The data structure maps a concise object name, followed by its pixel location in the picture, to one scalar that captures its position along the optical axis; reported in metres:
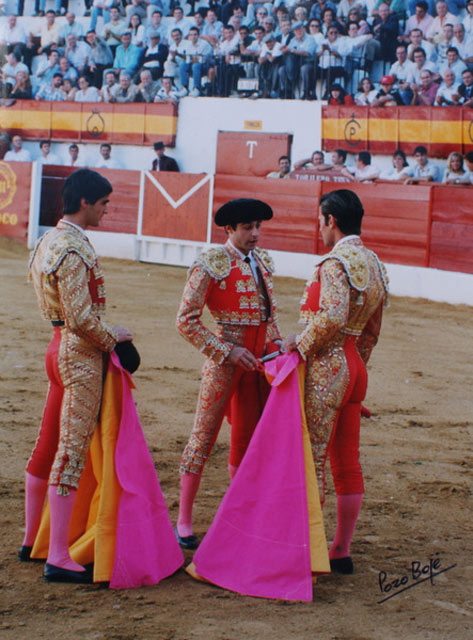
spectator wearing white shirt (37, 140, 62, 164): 14.10
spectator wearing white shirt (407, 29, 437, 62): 11.09
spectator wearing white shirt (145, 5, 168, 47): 14.06
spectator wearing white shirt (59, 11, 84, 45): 15.17
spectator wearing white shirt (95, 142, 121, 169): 13.48
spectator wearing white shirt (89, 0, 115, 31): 15.05
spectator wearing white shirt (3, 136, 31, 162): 14.01
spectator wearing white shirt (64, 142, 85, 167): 13.73
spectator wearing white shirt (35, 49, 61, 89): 15.01
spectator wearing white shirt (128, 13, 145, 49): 14.13
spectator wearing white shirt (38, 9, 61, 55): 15.41
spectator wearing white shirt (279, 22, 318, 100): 12.13
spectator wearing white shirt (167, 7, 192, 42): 13.97
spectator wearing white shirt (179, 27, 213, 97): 13.41
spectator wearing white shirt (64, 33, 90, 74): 14.76
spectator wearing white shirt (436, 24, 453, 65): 10.95
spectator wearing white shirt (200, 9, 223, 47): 13.55
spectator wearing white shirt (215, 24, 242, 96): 13.02
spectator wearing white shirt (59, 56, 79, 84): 14.92
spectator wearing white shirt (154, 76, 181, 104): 13.62
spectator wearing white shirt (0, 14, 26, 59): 15.73
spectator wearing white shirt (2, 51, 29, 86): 15.48
